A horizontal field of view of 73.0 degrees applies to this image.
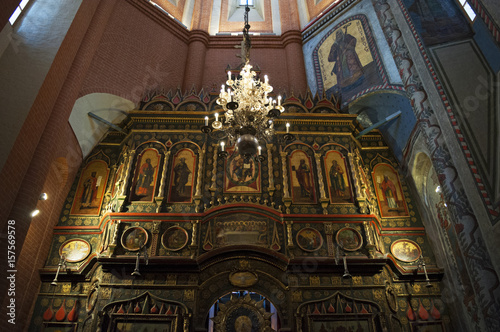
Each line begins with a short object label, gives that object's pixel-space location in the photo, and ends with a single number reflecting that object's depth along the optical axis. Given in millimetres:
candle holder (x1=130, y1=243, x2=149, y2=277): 7480
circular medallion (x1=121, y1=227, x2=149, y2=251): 8607
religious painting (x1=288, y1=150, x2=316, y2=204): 9602
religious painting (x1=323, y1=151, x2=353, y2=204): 9672
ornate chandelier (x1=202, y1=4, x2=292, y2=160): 6734
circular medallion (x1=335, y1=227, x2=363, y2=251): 8773
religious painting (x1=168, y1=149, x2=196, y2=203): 9516
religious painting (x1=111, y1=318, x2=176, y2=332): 7602
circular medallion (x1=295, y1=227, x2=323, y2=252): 8742
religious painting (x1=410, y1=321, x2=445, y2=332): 8148
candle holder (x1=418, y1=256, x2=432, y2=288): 8265
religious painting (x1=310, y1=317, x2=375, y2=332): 7684
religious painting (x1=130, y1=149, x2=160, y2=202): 9492
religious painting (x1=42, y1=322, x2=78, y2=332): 8016
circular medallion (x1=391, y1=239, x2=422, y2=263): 9305
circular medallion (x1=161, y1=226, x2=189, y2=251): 8648
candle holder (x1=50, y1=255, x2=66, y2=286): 8070
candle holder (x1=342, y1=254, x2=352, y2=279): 7191
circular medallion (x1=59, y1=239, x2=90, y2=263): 9109
